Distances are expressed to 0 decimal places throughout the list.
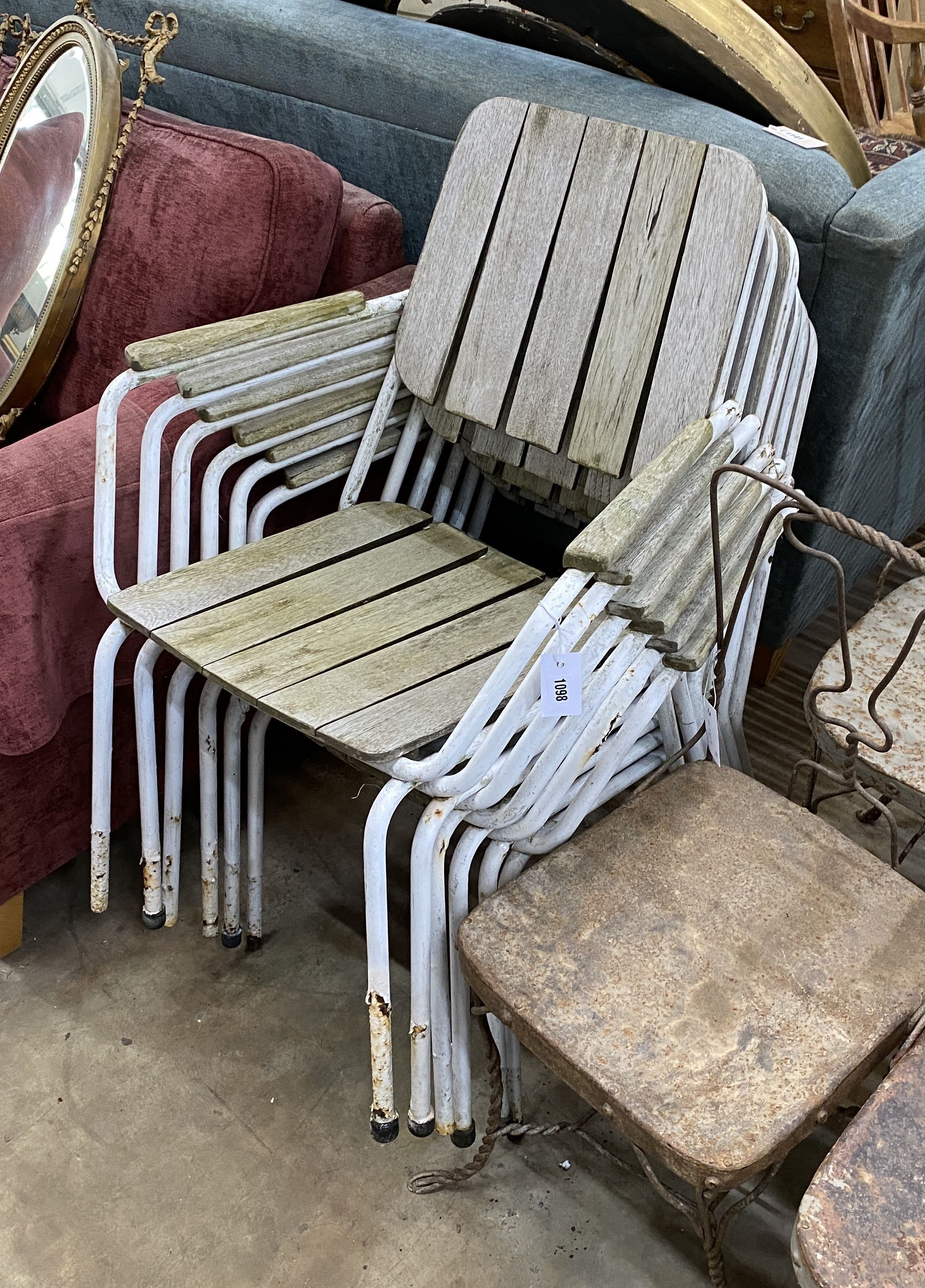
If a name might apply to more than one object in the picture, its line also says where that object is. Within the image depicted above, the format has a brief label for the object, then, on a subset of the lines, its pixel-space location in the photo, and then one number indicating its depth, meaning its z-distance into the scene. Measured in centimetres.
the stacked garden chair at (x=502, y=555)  113
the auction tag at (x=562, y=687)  103
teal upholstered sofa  148
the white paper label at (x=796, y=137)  154
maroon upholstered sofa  138
